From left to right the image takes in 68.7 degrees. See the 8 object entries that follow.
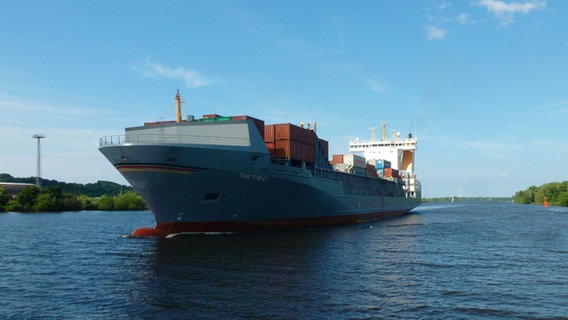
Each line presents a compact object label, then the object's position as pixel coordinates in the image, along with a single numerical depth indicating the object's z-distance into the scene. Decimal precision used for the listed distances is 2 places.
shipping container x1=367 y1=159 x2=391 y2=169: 71.44
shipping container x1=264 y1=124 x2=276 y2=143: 37.00
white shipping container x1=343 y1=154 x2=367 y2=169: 55.81
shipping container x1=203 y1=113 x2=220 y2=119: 36.47
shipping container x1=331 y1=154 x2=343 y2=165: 57.06
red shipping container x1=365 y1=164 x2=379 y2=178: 62.19
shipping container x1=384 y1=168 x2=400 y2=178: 70.93
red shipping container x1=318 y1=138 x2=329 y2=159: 46.84
